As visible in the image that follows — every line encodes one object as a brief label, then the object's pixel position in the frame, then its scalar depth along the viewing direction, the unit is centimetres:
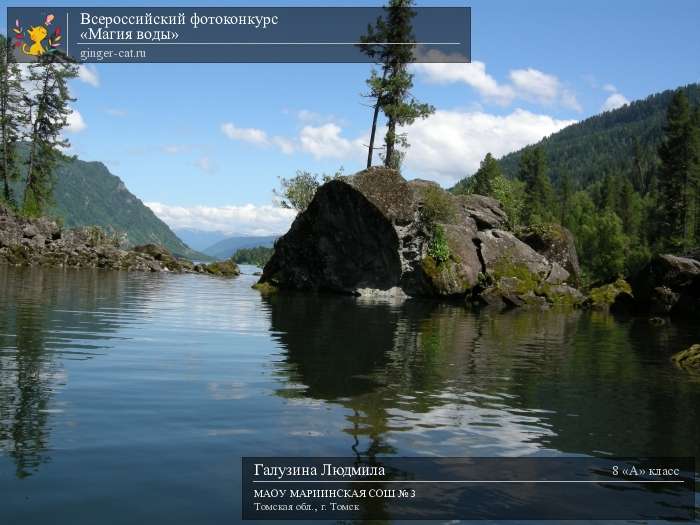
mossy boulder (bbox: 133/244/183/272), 7106
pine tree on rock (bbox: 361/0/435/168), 4797
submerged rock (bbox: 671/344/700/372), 1541
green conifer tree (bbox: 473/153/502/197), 9432
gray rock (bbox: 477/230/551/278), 4438
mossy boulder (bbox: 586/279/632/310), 4138
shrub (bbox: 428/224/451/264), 4331
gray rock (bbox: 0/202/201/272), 5619
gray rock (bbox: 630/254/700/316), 3431
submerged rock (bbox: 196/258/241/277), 7219
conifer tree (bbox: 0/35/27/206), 6406
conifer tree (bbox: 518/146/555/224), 9662
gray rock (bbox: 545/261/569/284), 4459
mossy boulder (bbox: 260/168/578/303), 4300
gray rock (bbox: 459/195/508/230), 4938
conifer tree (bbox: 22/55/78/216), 6469
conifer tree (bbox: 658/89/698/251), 6650
